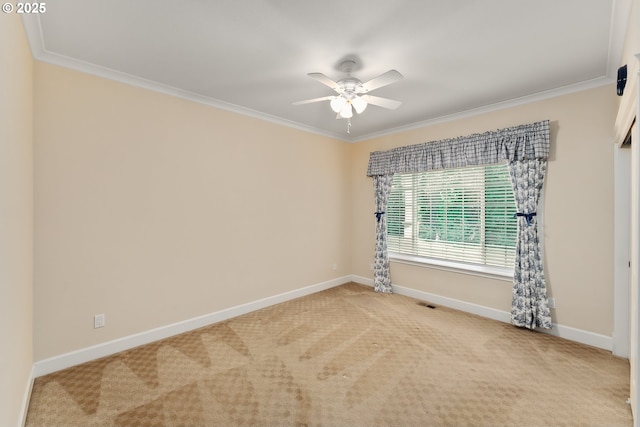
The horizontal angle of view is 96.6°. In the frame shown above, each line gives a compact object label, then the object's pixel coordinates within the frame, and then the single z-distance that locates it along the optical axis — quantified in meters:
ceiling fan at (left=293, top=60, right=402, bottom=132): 2.41
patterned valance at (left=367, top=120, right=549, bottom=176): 3.04
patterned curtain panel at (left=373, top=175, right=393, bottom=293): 4.41
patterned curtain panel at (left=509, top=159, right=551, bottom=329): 3.03
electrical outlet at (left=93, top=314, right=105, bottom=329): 2.53
